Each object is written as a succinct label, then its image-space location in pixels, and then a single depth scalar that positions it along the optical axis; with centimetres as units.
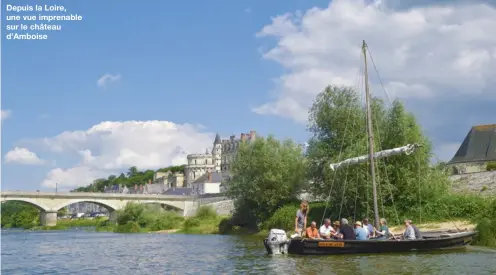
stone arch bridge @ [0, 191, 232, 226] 8631
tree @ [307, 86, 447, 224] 4072
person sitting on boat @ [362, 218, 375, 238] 2896
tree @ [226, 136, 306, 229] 5238
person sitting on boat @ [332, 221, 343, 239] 2703
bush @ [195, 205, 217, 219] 7288
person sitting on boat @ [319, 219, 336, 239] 2733
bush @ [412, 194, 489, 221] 3788
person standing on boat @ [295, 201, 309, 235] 2780
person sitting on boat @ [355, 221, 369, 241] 2720
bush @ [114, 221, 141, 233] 7388
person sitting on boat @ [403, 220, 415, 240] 2734
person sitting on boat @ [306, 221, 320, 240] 2739
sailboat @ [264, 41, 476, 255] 2639
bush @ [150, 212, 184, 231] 7331
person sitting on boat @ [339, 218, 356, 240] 2689
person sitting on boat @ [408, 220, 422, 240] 2770
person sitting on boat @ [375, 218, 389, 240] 2810
